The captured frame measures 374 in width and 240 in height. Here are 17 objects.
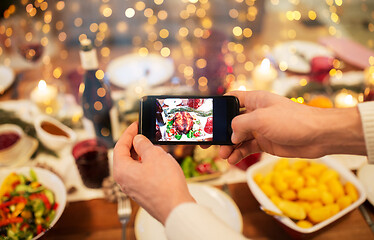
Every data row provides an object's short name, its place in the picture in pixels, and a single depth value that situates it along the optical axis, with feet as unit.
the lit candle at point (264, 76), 4.32
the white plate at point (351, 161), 3.57
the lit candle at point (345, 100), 4.10
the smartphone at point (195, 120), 2.70
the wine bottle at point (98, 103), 3.88
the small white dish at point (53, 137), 3.54
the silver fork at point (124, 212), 2.95
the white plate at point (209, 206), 2.80
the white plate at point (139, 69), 4.84
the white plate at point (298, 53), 5.09
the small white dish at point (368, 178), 3.05
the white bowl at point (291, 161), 2.64
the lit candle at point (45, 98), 4.14
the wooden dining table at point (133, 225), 2.90
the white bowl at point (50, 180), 2.93
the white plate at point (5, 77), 4.78
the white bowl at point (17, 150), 3.51
